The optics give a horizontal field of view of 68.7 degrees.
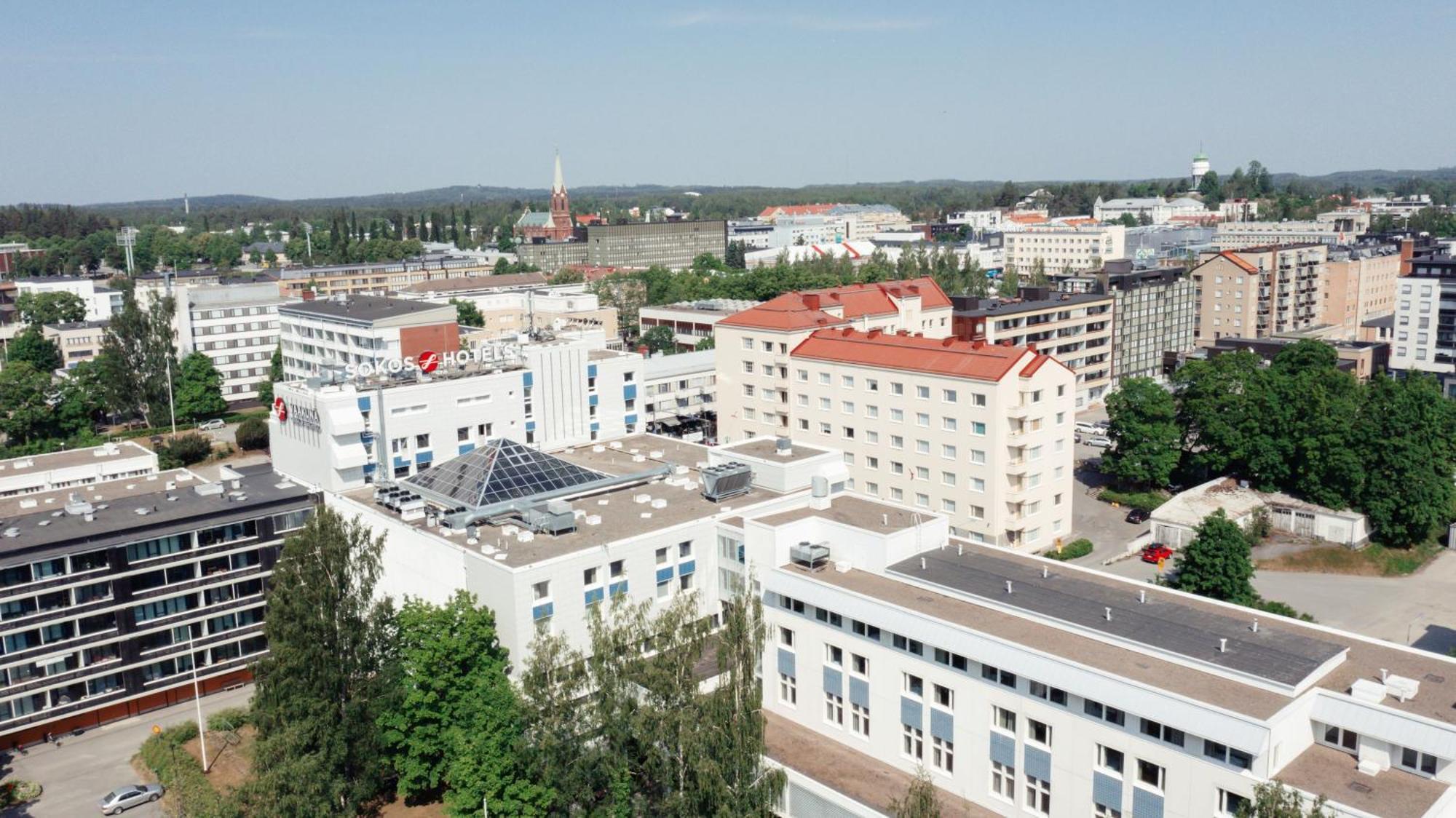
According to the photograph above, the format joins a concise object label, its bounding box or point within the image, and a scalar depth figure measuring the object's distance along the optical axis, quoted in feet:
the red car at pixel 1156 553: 211.00
